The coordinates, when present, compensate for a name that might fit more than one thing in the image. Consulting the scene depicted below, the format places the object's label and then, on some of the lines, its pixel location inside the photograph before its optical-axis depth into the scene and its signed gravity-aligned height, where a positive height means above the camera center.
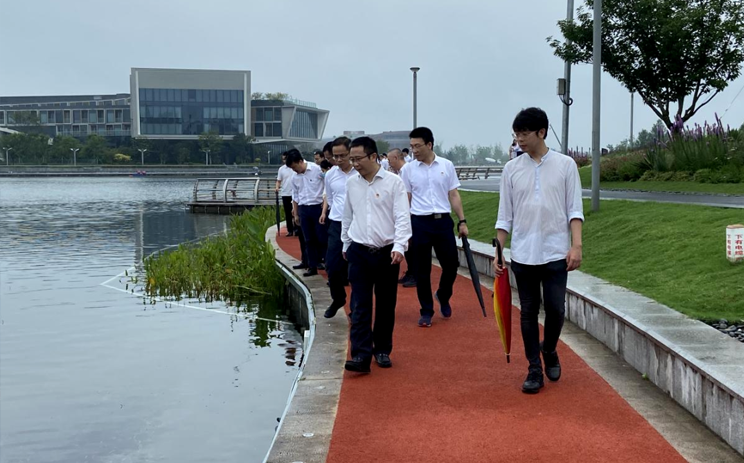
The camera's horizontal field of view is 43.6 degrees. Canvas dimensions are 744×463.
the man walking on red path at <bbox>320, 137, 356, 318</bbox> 9.20 -0.47
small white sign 8.56 -0.61
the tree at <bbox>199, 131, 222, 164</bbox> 125.44 +4.41
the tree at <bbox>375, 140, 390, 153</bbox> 153.62 +5.24
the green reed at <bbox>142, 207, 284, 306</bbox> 14.73 -1.65
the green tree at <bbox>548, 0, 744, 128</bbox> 27.19 +4.00
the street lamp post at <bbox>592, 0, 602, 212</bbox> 15.14 +1.27
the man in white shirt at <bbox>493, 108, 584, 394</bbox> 6.10 -0.27
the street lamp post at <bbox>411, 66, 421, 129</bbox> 37.25 +3.20
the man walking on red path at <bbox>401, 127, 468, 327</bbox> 8.88 -0.38
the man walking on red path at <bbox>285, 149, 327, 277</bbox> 12.38 -0.36
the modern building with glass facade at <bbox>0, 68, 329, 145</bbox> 129.88 +9.45
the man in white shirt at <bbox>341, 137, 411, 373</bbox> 6.95 -0.47
